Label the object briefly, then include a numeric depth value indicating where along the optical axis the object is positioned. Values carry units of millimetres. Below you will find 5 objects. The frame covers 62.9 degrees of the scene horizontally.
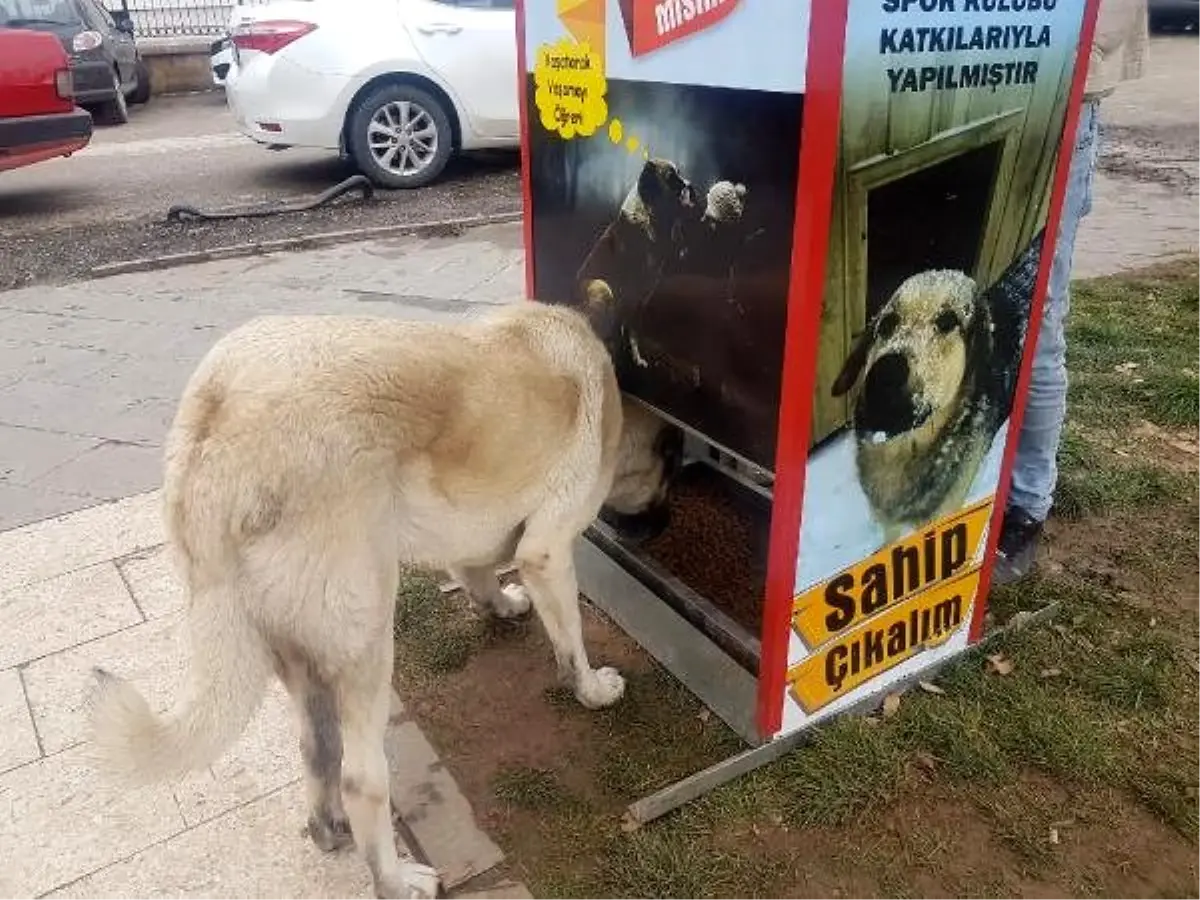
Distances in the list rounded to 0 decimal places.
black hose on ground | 7879
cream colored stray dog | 1970
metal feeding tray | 3049
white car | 8203
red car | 7492
